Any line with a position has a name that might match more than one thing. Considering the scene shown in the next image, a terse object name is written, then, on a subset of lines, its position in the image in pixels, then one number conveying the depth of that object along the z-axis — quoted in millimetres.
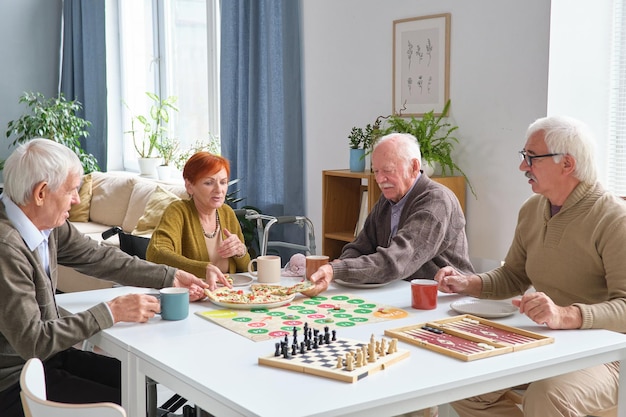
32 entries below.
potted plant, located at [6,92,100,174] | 6965
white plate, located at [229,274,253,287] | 2744
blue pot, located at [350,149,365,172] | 4426
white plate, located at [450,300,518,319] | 2326
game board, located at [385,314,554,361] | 1968
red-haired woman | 3051
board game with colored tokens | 2178
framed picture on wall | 4234
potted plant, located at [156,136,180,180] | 6793
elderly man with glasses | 2209
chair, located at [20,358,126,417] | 1455
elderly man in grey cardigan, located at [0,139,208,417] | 2062
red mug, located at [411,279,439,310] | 2412
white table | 1651
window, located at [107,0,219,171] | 6285
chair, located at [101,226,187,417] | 3104
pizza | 2434
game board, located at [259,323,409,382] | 1787
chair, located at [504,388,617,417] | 2369
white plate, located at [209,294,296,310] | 2393
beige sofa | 5488
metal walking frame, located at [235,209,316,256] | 3946
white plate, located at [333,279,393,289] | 2713
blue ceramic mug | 2264
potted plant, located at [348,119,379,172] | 4418
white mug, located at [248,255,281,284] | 2768
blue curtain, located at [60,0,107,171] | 7504
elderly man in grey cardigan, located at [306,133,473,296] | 2713
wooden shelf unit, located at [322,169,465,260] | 4531
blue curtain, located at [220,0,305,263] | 5223
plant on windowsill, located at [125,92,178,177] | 6836
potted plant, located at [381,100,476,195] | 4070
